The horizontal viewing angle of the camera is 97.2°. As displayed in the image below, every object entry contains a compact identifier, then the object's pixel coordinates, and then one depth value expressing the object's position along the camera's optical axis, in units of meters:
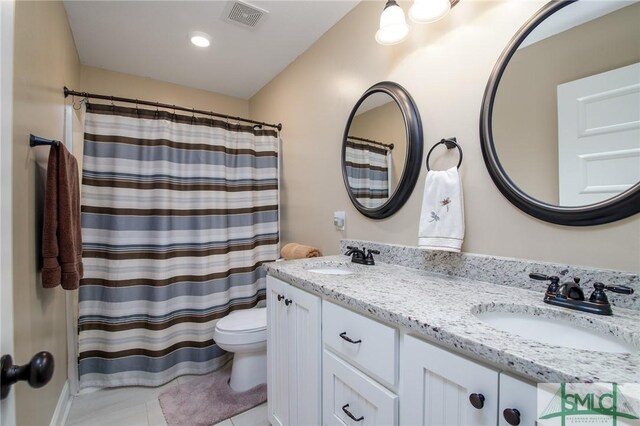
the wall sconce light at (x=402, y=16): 1.20
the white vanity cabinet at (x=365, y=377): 0.61
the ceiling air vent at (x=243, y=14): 1.77
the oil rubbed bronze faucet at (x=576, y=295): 0.78
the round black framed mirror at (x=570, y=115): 0.83
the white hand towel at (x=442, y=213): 1.20
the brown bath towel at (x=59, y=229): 1.19
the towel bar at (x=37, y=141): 1.14
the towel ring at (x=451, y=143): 1.25
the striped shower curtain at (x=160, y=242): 1.85
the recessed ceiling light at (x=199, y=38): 2.05
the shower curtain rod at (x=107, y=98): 1.79
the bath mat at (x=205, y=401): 1.64
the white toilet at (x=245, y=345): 1.80
